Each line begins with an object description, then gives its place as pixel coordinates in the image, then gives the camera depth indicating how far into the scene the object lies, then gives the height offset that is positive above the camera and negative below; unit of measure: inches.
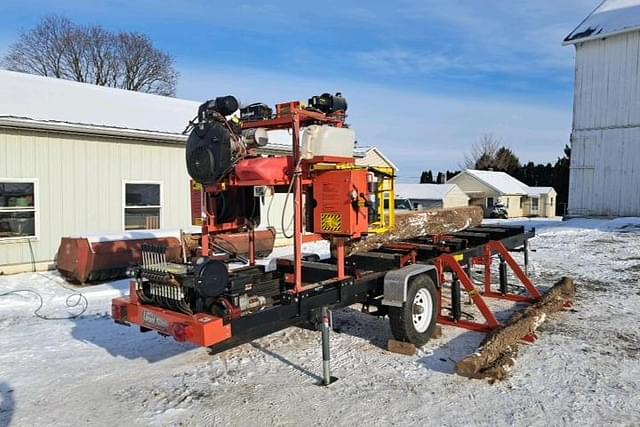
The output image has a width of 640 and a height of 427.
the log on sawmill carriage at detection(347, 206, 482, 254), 303.4 -22.2
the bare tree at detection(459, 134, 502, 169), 2802.7 +186.4
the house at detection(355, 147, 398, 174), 1477.6 +99.0
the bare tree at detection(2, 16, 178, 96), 1531.7 +400.3
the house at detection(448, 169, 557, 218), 1984.5 -0.5
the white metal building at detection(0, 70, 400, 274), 414.9 +17.7
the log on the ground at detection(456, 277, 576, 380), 192.4 -62.3
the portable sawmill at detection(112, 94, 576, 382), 177.9 -21.9
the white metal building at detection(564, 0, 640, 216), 815.7 +132.0
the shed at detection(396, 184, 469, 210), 1846.2 -9.5
